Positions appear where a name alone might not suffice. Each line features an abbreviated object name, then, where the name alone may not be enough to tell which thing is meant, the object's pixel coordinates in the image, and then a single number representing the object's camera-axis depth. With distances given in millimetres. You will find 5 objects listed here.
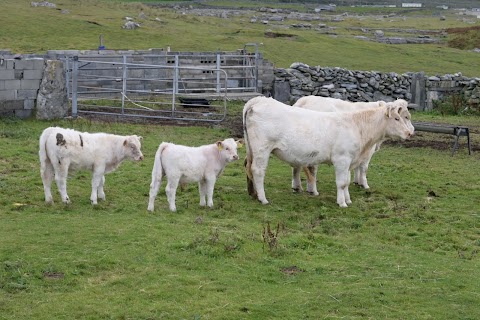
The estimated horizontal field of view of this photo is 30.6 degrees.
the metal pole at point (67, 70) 22297
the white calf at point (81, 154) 12273
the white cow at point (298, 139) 13688
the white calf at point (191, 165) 12125
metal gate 23125
